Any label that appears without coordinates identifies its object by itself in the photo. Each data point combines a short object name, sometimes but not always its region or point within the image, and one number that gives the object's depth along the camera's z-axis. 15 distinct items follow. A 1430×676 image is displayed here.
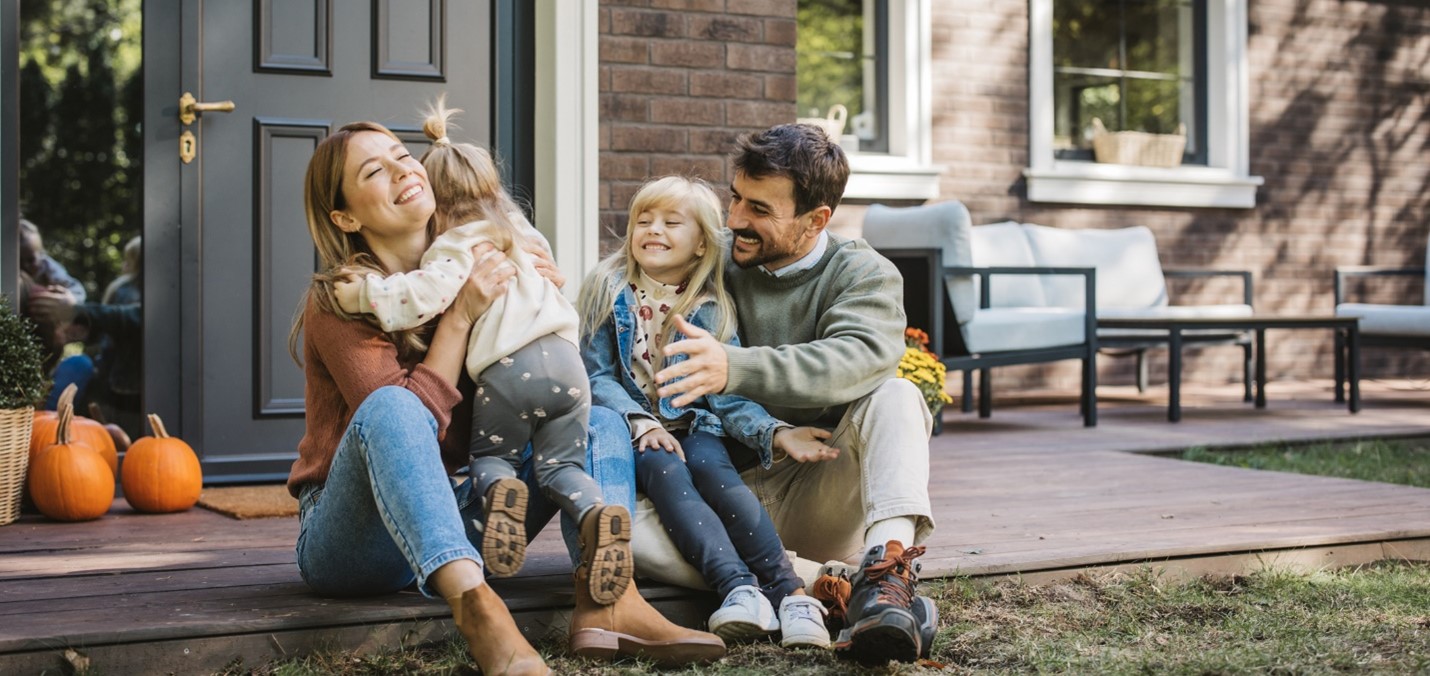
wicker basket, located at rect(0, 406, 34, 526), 3.15
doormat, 3.24
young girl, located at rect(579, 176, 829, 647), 2.14
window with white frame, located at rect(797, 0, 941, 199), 7.02
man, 2.07
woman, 1.84
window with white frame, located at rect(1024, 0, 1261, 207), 7.50
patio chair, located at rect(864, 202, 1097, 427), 5.46
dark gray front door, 3.69
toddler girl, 1.93
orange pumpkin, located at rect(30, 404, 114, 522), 3.15
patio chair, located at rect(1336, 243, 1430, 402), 6.67
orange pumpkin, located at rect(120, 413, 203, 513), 3.26
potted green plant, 3.15
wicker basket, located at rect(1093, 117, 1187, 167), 7.65
